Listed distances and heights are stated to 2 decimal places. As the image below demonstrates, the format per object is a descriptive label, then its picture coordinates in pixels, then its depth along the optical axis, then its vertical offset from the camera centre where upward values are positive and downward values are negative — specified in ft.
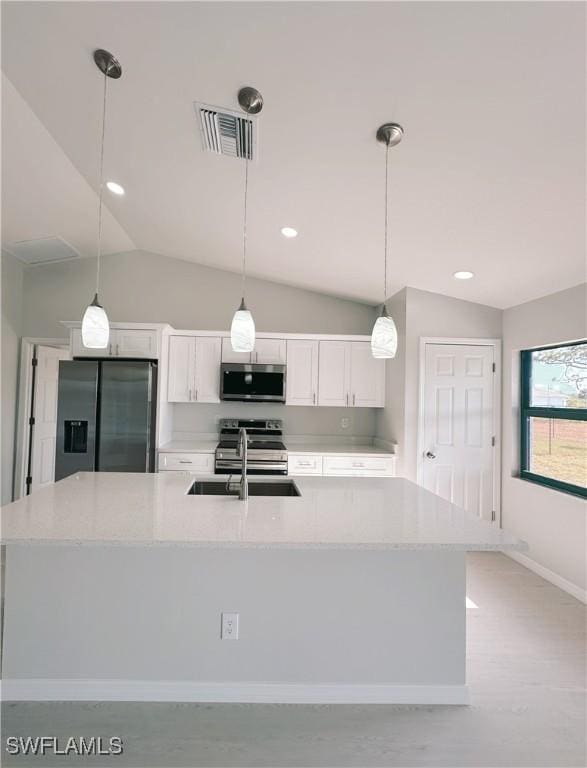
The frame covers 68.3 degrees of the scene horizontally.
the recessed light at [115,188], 10.77 +5.37
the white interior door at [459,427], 13.19 -0.61
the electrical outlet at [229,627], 6.42 -3.35
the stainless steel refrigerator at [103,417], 12.98 -0.53
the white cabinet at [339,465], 13.51 -1.93
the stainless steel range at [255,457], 13.43 -1.71
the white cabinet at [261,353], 14.75 +1.67
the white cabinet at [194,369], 14.69 +1.10
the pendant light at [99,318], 6.59 +1.24
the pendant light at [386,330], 6.41 +1.11
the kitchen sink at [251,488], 8.54 -1.73
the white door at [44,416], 15.78 -0.70
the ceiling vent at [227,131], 7.05 +4.65
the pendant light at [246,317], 6.58 +1.38
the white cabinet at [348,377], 14.94 +0.95
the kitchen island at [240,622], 6.37 -3.27
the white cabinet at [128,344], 13.69 +1.78
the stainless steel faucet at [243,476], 6.97 -1.20
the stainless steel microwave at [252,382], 14.39 +0.66
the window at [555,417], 10.59 -0.21
